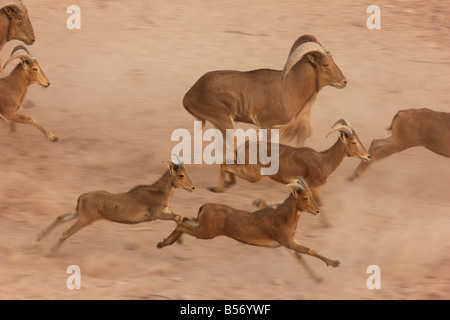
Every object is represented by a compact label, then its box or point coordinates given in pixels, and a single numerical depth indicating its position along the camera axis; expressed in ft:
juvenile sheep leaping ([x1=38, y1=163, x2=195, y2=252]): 35.06
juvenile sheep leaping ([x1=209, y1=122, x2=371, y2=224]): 38.24
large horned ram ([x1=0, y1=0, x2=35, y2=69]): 45.60
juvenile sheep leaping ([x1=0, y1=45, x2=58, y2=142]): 42.39
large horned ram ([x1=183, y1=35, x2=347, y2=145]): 40.98
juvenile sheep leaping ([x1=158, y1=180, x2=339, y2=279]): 33.73
